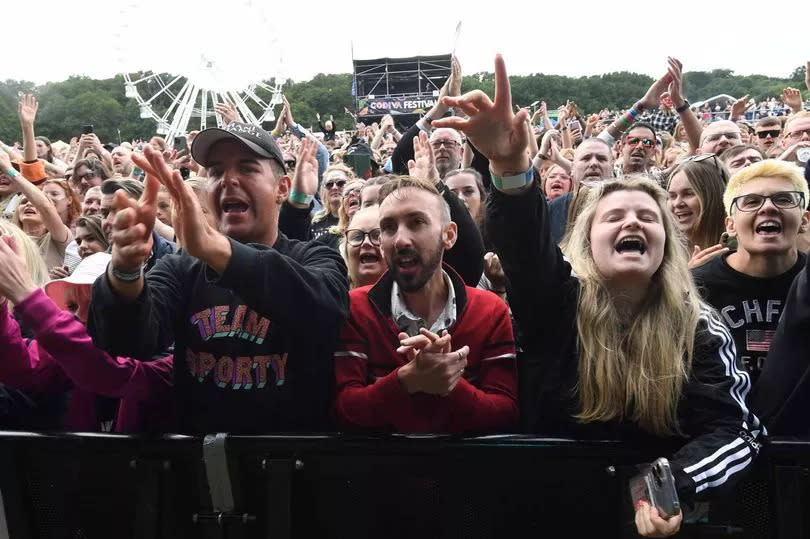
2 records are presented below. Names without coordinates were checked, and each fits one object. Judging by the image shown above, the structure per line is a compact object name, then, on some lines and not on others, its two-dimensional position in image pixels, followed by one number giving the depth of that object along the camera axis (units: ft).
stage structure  147.64
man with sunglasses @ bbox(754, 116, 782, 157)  21.44
